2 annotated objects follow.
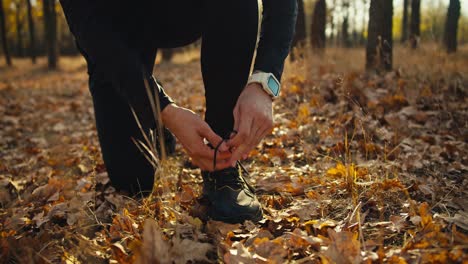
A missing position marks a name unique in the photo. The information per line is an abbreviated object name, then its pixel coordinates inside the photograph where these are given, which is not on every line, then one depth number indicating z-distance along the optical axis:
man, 1.28
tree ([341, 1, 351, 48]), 20.35
